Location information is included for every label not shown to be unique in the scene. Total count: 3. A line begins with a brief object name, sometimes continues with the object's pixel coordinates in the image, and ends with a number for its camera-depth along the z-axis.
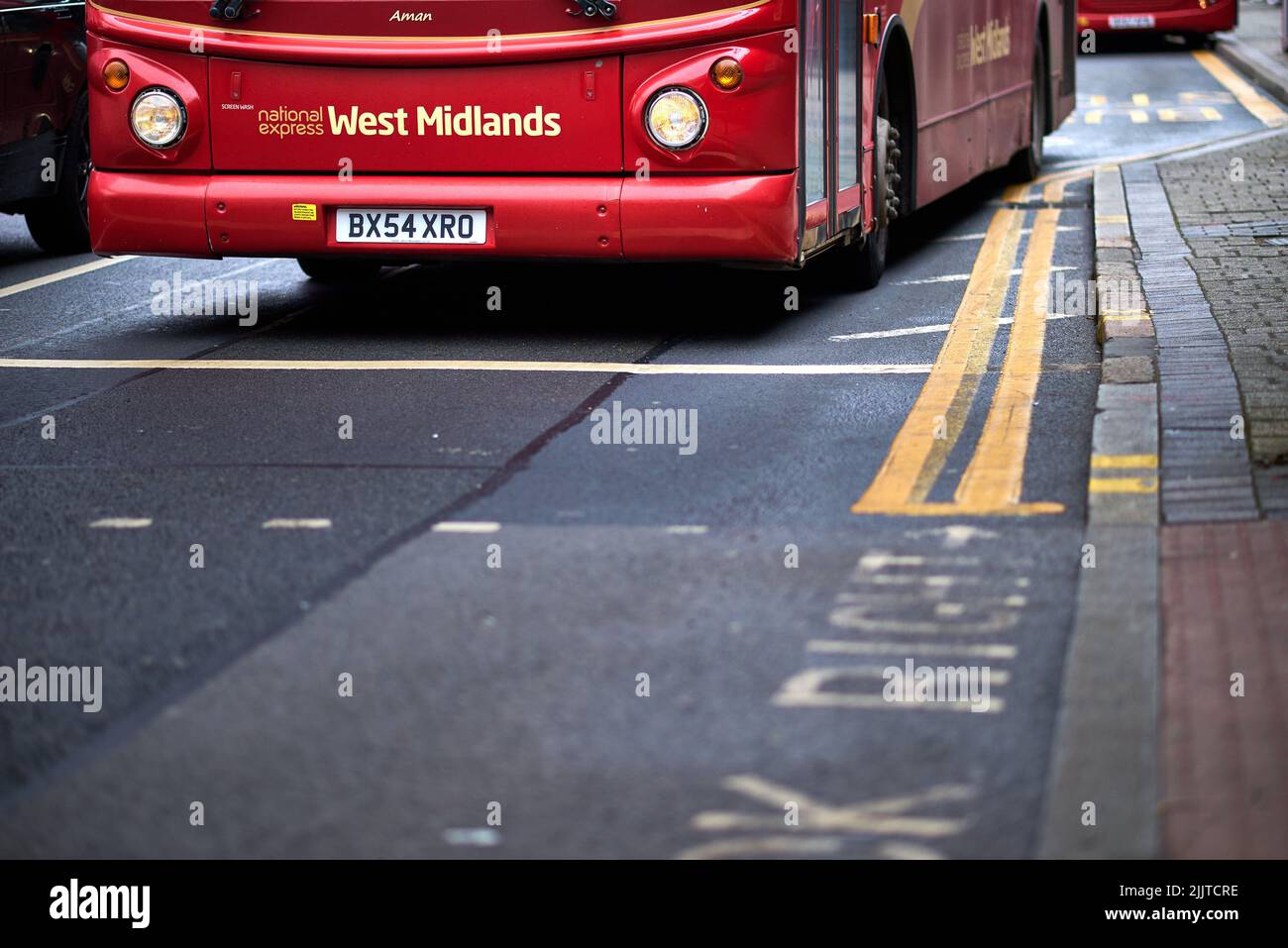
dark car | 11.05
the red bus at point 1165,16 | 31.27
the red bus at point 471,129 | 8.04
